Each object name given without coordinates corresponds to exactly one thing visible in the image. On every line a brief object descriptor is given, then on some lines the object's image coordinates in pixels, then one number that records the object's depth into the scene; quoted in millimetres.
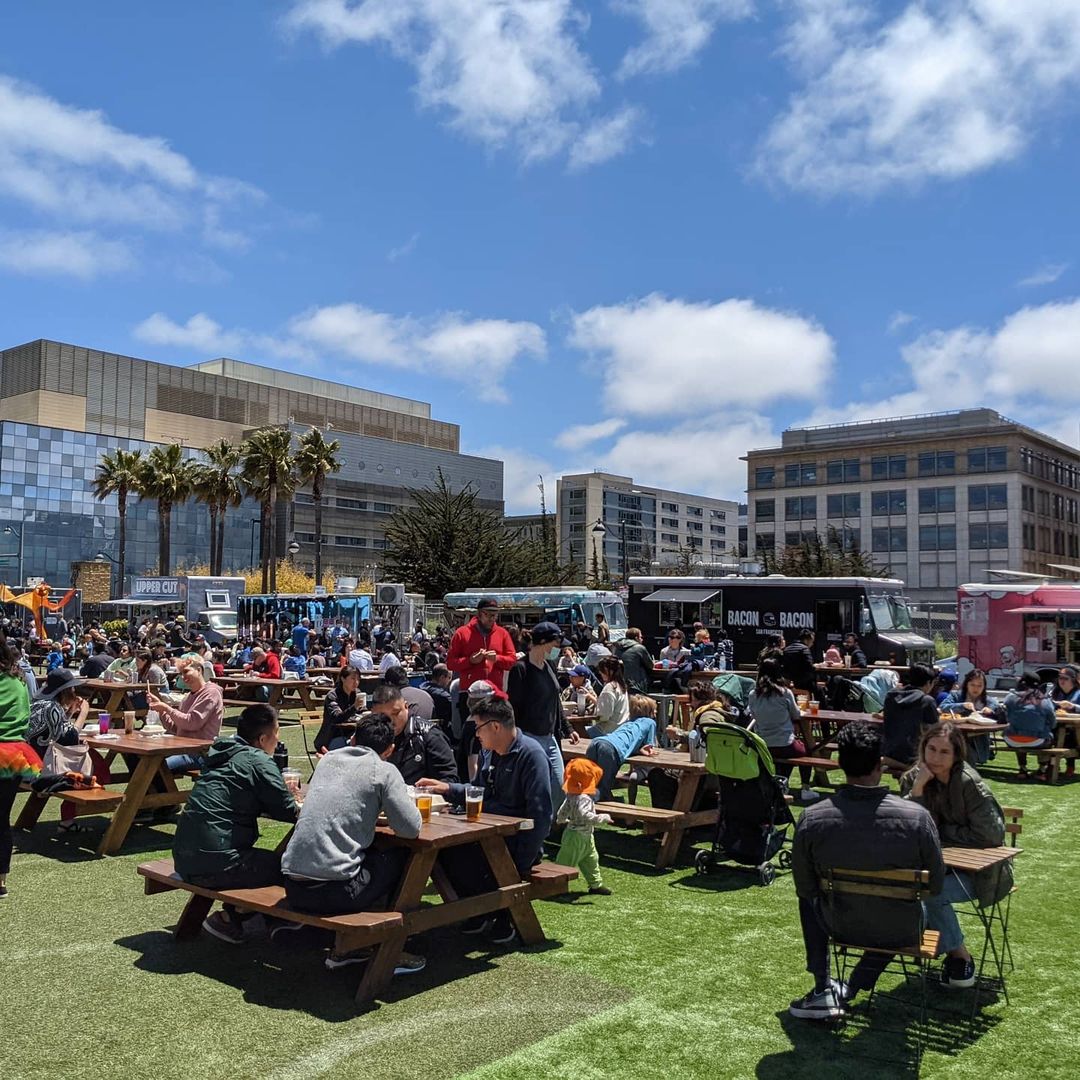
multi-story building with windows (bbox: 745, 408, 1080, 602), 81812
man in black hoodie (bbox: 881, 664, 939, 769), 10281
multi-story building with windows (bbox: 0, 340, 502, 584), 82125
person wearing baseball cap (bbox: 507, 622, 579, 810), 7758
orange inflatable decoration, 34425
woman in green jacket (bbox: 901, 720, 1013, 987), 4930
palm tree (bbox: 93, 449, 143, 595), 59188
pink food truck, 23234
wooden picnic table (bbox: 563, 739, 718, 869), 7727
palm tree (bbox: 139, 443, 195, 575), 58469
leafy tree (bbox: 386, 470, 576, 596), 47125
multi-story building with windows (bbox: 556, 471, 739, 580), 143625
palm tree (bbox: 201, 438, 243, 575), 57406
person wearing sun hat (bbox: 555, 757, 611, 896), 6918
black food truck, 23875
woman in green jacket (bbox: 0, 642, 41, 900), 6754
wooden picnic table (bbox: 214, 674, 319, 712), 18938
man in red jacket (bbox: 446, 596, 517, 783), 9492
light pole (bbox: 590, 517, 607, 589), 32656
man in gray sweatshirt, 4961
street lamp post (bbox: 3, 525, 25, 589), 79312
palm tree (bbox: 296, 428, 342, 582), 53906
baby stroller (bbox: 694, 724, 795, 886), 7359
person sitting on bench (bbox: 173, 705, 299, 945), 5488
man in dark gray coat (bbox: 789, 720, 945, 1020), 4332
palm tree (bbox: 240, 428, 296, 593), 52250
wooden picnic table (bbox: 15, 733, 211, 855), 8086
